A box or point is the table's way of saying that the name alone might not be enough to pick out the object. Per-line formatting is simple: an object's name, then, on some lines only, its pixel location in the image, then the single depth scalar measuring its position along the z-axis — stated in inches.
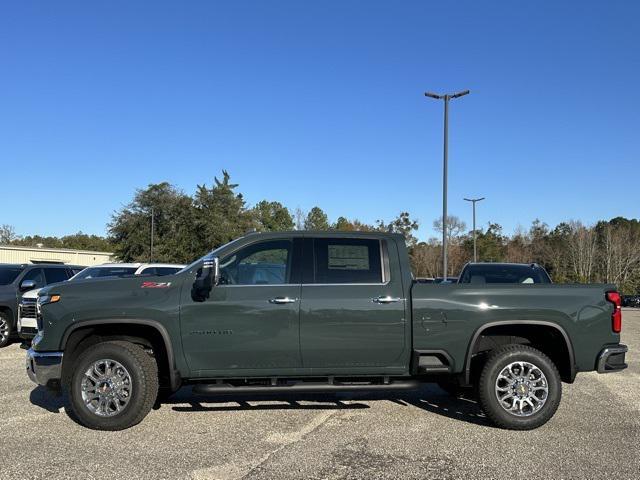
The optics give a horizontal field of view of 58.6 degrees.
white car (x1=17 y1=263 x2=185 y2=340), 515.2
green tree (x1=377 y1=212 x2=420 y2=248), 3047.2
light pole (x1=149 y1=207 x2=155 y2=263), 1947.8
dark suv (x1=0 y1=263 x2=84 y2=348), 471.5
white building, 2260.1
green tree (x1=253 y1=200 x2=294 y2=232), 2435.5
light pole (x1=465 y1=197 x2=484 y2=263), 1795.0
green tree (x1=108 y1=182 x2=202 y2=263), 2004.2
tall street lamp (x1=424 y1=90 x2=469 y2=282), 981.8
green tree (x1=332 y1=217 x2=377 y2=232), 2755.9
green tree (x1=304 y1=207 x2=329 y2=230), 3241.9
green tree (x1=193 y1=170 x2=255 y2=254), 1915.6
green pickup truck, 222.8
